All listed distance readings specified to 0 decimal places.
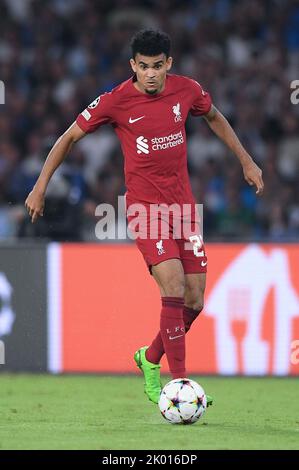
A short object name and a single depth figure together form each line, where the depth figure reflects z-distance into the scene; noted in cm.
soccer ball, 1385
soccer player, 1459
